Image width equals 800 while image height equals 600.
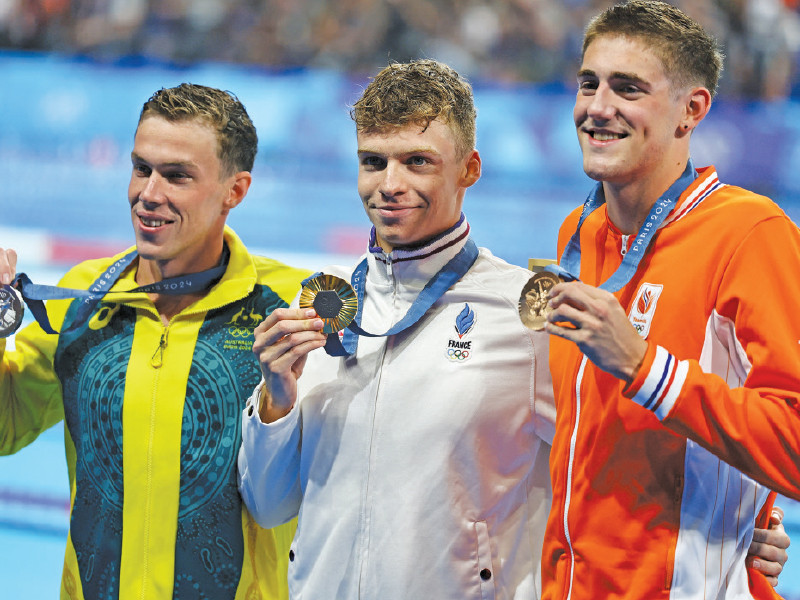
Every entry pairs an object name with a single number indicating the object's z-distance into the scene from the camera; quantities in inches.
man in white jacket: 176.4
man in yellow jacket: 207.2
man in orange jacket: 143.9
